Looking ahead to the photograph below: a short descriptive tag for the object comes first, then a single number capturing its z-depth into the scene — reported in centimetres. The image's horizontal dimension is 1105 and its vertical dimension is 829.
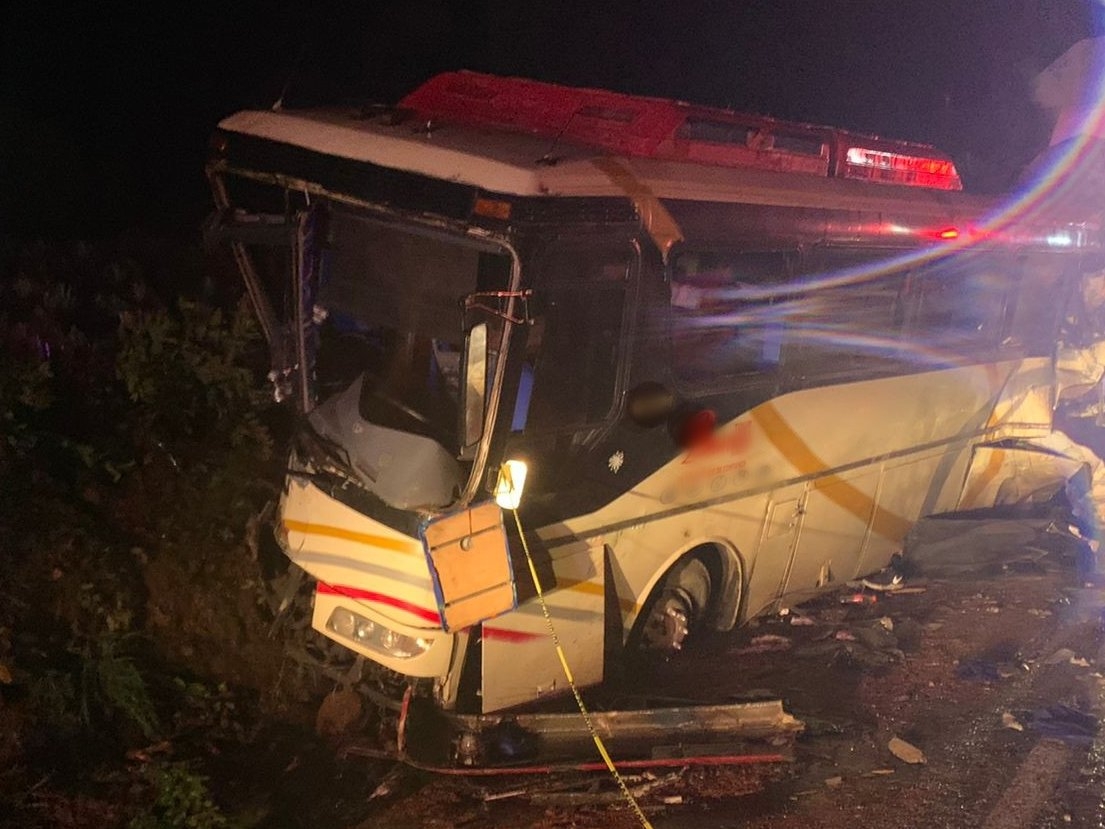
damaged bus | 419
